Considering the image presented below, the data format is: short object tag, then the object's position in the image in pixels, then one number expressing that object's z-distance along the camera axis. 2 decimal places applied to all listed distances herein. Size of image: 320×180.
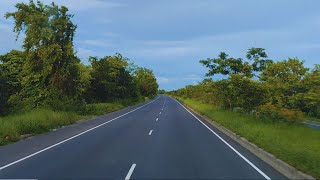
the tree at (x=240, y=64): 17.07
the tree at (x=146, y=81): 65.17
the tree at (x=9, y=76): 18.24
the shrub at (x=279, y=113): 10.50
